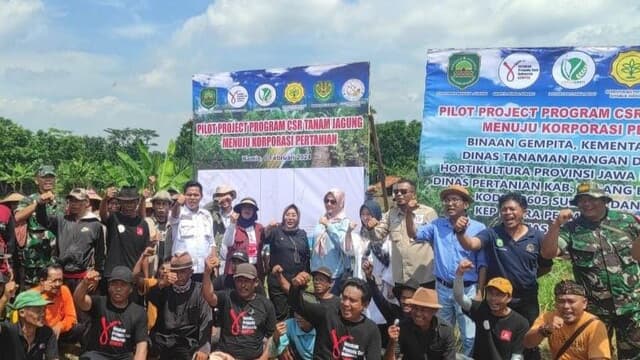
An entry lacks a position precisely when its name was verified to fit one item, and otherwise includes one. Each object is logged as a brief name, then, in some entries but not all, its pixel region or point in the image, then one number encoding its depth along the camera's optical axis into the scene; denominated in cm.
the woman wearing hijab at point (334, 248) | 582
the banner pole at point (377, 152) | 701
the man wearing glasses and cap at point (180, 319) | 519
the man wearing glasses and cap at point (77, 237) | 585
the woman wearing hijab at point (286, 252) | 589
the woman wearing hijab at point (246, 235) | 616
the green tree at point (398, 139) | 5831
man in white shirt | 611
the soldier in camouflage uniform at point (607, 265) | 480
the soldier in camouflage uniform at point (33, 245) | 604
